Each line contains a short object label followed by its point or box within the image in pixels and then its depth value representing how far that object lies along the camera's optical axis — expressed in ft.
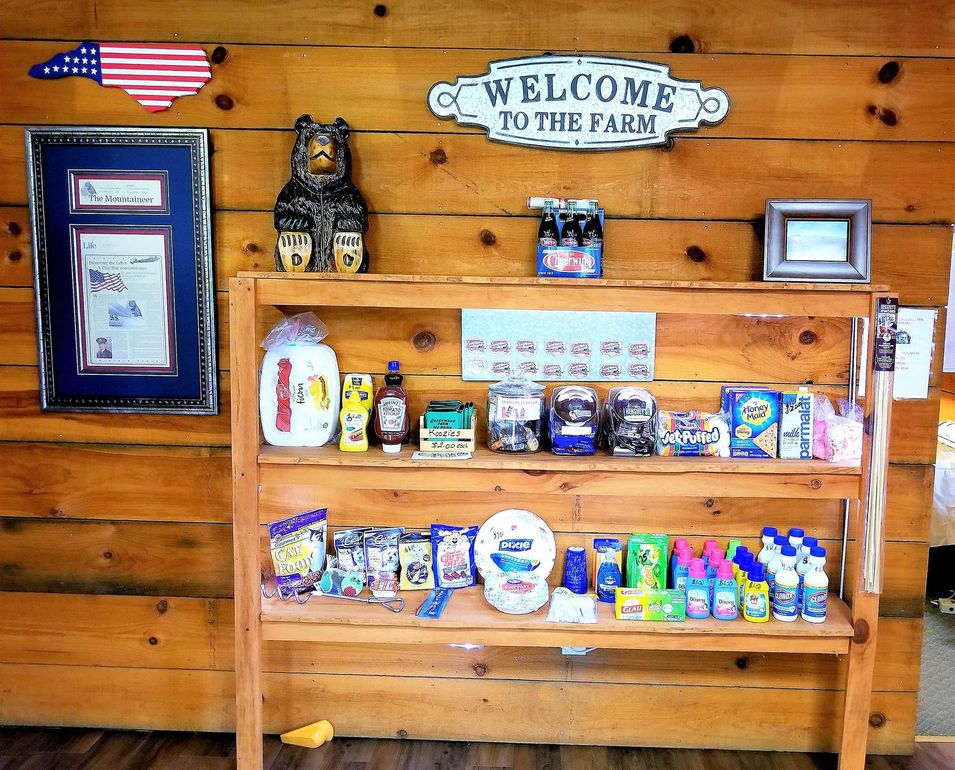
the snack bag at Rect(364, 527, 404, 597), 6.32
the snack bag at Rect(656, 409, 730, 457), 6.14
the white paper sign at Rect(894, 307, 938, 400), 6.49
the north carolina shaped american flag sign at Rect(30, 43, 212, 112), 6.40
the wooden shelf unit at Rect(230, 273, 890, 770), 5.59
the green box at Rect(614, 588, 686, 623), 6.01
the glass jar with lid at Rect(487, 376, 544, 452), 6.07
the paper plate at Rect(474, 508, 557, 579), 6.38
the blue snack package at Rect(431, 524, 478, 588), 6.49
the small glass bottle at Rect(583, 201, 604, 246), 5.85
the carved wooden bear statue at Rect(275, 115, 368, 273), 6.09
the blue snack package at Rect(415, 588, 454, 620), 5.95
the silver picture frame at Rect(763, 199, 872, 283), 6.06
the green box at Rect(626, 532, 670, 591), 6.42
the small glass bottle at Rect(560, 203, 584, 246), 5.88
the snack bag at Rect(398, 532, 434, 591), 6.45
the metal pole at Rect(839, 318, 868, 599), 6.55
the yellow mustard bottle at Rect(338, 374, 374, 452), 6.07
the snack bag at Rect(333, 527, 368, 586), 6.43
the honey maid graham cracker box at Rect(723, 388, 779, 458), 6.24
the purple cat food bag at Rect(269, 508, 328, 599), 6.28
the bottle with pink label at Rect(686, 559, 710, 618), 6.07
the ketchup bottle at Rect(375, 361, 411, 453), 6.08
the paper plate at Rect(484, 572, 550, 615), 6.05
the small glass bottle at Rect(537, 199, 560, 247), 5.94
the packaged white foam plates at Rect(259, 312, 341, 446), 6.18
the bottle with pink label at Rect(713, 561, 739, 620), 6.04
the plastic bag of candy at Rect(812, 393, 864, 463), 6.09
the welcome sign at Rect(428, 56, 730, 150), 6.28
